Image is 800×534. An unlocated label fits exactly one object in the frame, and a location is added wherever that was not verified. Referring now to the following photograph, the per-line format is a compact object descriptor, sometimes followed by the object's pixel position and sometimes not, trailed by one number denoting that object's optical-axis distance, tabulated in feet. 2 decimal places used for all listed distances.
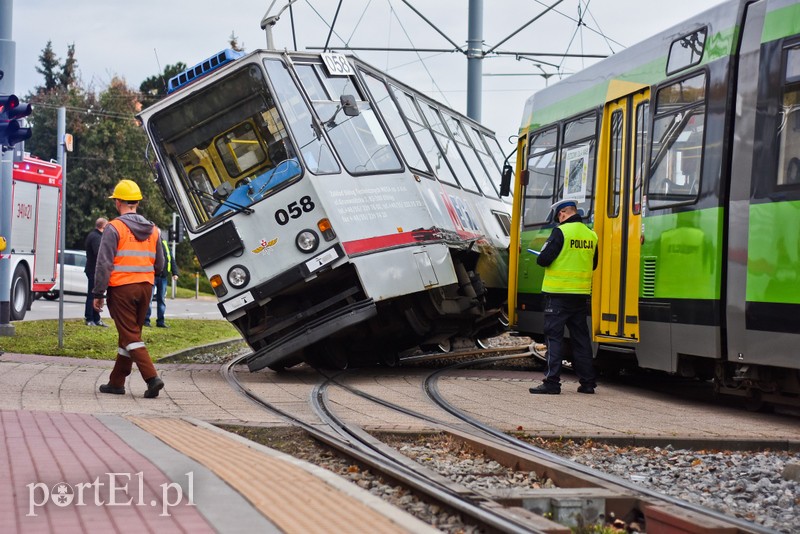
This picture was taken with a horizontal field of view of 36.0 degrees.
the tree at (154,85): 226.71
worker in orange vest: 35.32
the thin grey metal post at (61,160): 51.94
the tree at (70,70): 266.77
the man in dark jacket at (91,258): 64.34
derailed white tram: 42.55
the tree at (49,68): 277.85
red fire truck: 80.23
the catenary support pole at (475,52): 74.02
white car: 126.11
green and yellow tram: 30.96
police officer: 38.99
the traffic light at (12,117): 45.11
